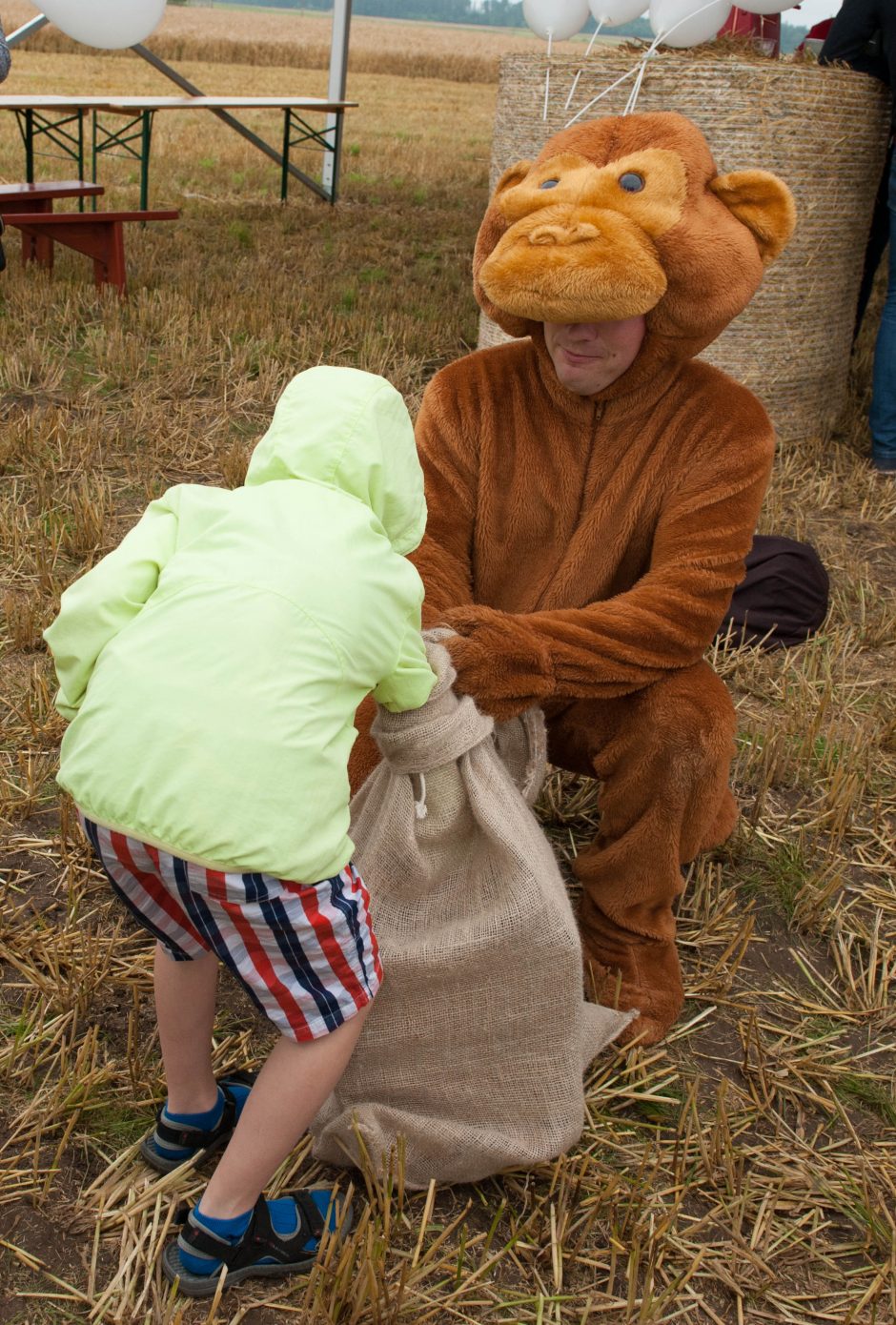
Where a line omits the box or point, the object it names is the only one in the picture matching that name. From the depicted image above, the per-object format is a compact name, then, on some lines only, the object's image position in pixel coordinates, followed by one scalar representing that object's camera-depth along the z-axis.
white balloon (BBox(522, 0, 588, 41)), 4.12
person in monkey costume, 2.04
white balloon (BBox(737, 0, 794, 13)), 4.57
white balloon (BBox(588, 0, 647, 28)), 4.37
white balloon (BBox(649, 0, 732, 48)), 3.93
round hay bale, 4.55
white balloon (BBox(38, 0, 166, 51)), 5.40
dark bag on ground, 3.67
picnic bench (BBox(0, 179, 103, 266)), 6.59
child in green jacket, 1.37
